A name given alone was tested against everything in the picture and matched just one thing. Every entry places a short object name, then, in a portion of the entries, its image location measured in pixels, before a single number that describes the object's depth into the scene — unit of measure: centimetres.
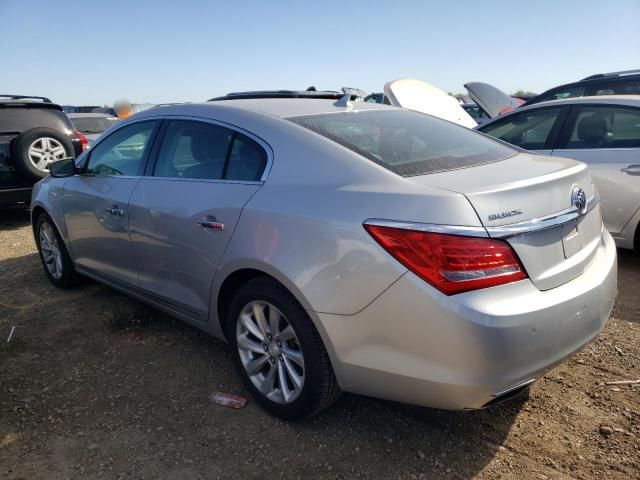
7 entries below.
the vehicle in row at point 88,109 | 2403
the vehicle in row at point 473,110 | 1634
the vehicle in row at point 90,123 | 1118
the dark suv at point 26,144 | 639
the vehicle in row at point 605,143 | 439
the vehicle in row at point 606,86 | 637
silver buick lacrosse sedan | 196
